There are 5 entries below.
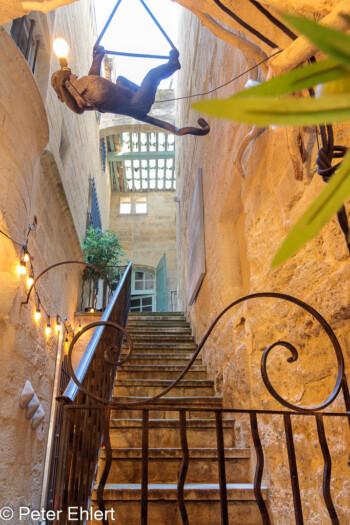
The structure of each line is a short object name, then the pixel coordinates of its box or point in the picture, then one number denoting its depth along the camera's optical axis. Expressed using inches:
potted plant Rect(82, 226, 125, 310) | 285.2
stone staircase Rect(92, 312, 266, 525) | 76.8
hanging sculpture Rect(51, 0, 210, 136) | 84.9
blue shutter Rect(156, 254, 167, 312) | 451.8
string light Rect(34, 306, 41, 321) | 153.7
